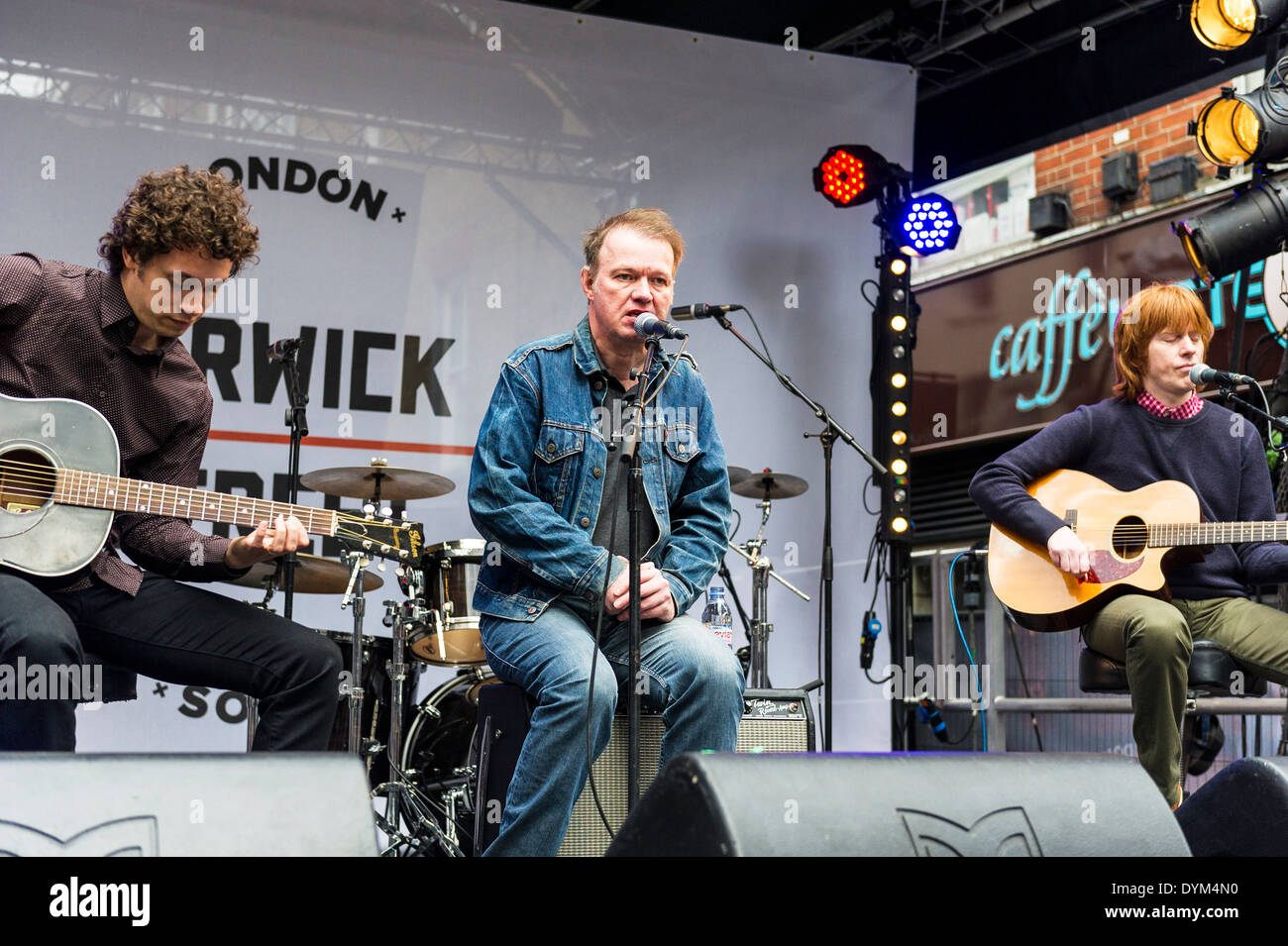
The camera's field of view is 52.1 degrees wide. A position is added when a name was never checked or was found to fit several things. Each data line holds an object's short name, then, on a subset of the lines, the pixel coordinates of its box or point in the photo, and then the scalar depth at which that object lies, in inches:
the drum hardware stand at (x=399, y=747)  205.5
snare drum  212.5
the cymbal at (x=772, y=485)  251.1
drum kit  205.0
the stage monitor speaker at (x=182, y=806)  60.2
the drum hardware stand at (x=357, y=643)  197.9
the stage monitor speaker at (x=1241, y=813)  74.2
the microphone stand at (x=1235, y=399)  159.8
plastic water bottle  235.1
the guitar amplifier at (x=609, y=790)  131.4
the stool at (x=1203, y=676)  155.2
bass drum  226.4
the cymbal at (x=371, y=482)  213.5
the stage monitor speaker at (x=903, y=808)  61.6
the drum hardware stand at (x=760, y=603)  245.3
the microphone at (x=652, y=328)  127.9
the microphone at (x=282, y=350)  200.1
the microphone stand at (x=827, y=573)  240.7
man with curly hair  126.3
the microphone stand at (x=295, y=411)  200.1
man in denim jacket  120.7
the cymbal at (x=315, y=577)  204.8
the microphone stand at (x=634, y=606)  117.3
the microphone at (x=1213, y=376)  156.9
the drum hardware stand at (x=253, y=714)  200.5
